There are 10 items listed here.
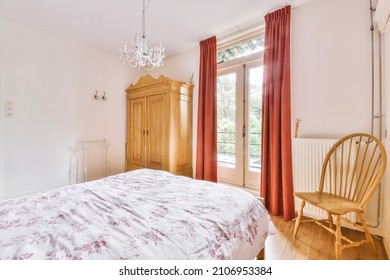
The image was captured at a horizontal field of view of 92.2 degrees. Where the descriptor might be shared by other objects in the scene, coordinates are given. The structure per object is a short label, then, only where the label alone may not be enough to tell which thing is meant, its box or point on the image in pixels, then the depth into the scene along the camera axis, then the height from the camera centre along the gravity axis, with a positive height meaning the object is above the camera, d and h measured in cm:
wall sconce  339 +74
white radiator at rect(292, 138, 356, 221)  205 -30
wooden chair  163 -40
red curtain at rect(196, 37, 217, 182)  300 +38
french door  279 +22
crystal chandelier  173 +79
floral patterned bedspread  76 -44
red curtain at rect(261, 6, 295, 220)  226 +22
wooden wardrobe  303 +21
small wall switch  252 +38
